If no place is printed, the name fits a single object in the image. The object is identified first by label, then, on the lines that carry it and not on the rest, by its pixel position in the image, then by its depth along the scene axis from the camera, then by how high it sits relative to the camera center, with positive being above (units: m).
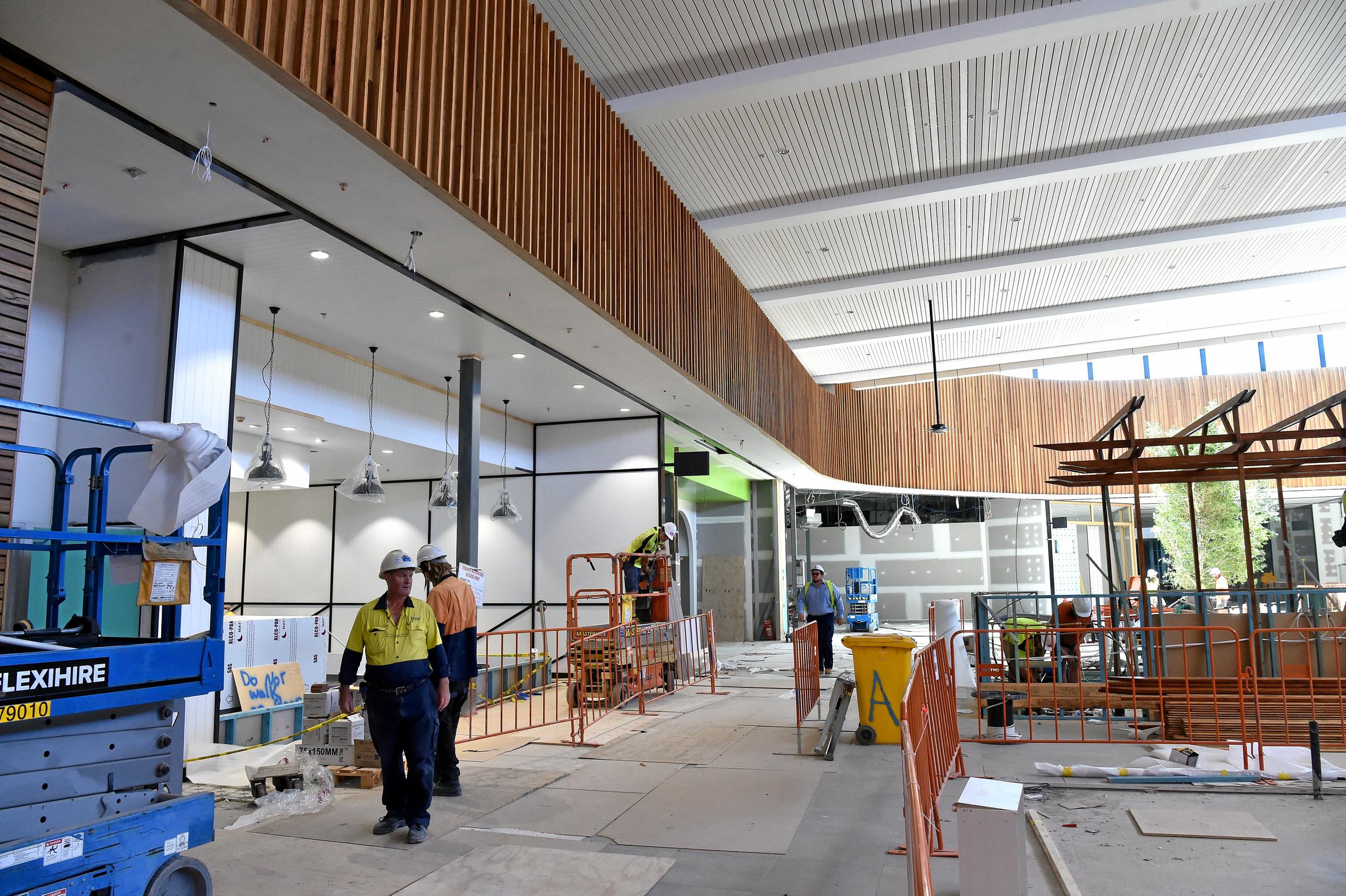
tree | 24.33 +0.97
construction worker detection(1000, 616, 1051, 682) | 11.33 -1.13
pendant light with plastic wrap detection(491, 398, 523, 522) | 14.09 +0.88
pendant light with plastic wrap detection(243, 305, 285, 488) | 9.62 +1.09
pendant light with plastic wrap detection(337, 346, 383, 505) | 10.66 +1.03
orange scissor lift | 10.48 -1.07
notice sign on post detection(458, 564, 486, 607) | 9.84 -0.11
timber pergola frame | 10.05 +1.24
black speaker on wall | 16.30 +1.87
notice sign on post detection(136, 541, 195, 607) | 3.90 -0.02
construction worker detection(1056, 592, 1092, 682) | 11.40 -0.84
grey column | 10.70 +1.23
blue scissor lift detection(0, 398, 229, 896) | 3.28 -0.69
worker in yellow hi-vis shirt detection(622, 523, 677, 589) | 13.13 +0.25
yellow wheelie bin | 8.34 -1.12
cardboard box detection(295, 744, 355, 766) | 7.07 -1.49
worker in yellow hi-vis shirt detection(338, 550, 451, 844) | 5.49 -0.78
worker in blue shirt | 14.10 -0.68
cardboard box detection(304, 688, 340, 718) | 7.55 -1.16
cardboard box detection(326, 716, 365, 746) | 7.04 -1.30
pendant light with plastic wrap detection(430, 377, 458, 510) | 12.88 +1.06
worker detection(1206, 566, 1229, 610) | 20.49 -0.56
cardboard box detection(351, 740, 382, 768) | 7.16 -1.51
